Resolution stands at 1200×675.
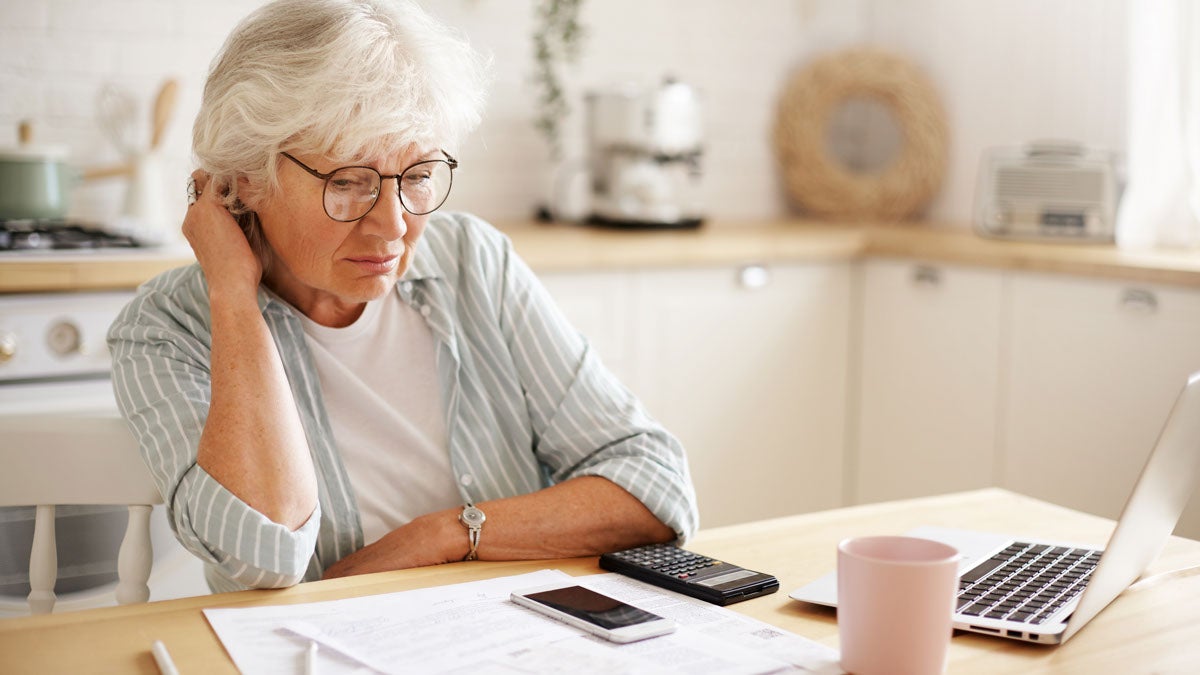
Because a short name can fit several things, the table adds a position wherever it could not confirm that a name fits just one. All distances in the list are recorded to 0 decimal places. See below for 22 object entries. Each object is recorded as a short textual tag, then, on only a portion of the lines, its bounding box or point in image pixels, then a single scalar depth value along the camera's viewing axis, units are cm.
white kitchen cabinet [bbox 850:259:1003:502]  291
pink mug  86
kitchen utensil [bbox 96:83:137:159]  279
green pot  249
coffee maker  312
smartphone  96
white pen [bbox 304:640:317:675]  87
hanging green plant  329
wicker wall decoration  363
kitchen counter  218
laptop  98
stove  225
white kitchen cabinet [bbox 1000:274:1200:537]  251
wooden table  93
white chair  119
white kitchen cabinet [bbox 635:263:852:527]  292
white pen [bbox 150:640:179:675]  88
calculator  107
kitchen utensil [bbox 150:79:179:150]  277
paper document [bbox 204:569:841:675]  90
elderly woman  124
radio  293
